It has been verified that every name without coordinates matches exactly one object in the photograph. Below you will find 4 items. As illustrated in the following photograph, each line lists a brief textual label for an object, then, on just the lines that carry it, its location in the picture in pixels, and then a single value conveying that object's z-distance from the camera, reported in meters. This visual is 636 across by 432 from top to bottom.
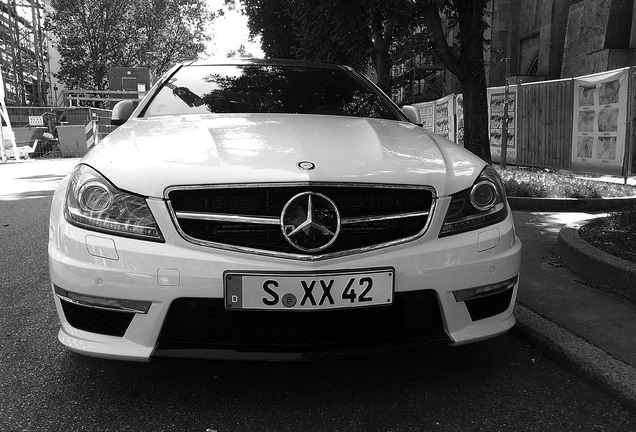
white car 2.18
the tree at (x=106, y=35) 36.03
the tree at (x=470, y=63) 9.11
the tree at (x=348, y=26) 9.43
